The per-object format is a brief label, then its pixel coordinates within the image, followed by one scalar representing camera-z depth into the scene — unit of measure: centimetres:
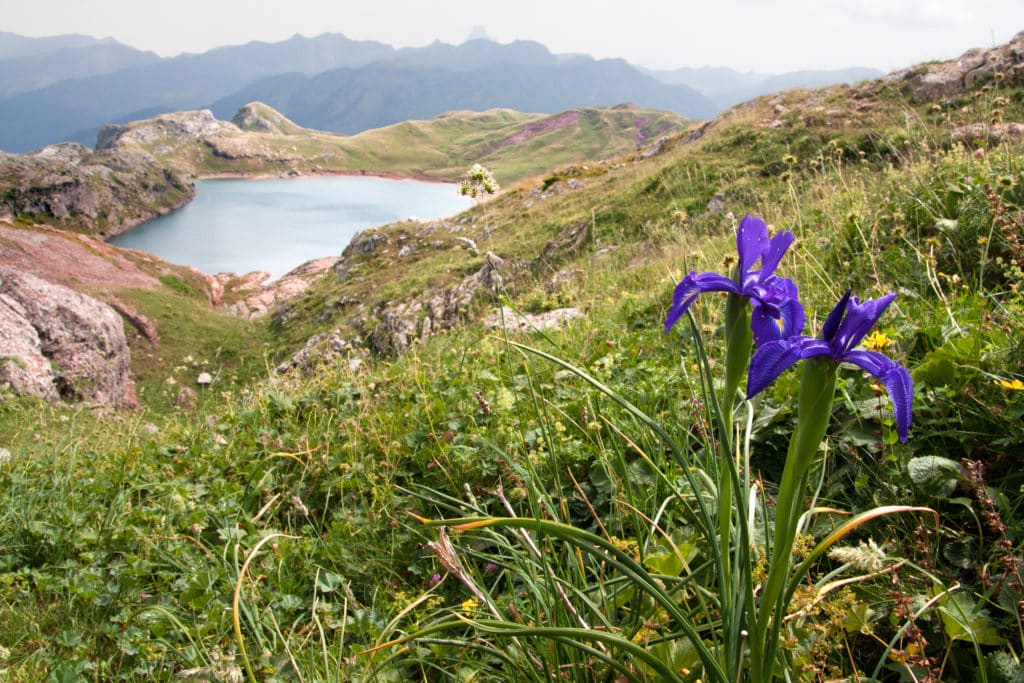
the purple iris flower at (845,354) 79
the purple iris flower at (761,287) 87
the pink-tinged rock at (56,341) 1238
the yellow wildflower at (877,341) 217
